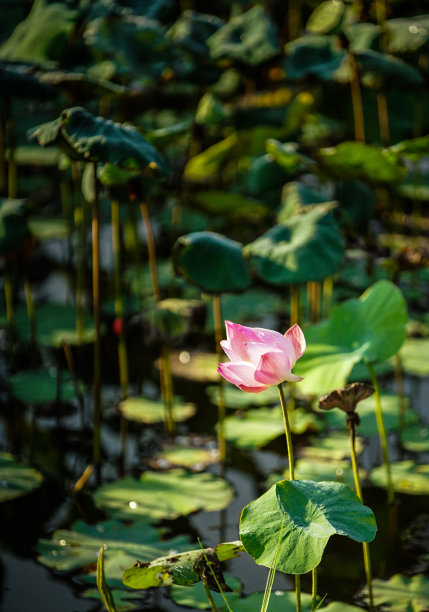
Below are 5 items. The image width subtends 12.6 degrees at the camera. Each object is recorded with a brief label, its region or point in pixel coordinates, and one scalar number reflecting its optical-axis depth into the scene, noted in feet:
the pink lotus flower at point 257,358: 10.93
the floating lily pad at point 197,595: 12.36
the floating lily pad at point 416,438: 14.36
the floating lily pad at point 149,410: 15.22
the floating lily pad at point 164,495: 13.54
